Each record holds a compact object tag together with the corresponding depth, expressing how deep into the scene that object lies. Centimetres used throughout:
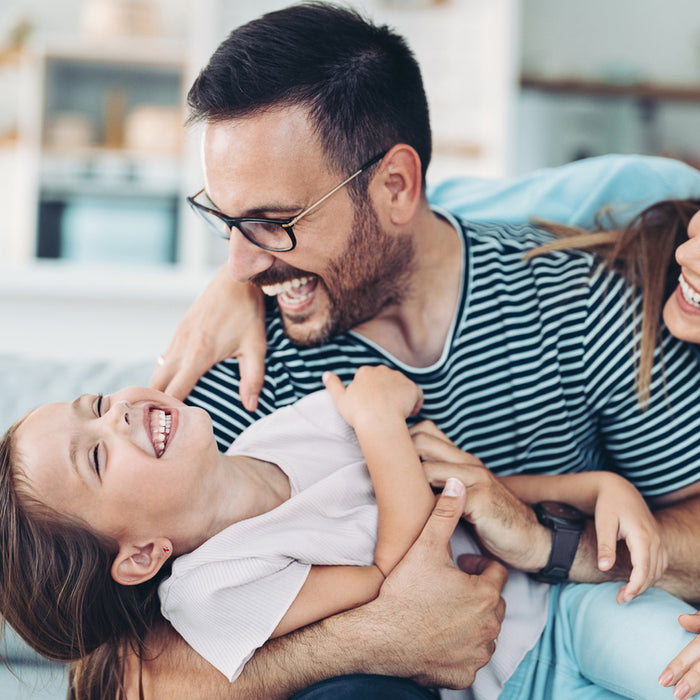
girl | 133
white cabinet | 483
